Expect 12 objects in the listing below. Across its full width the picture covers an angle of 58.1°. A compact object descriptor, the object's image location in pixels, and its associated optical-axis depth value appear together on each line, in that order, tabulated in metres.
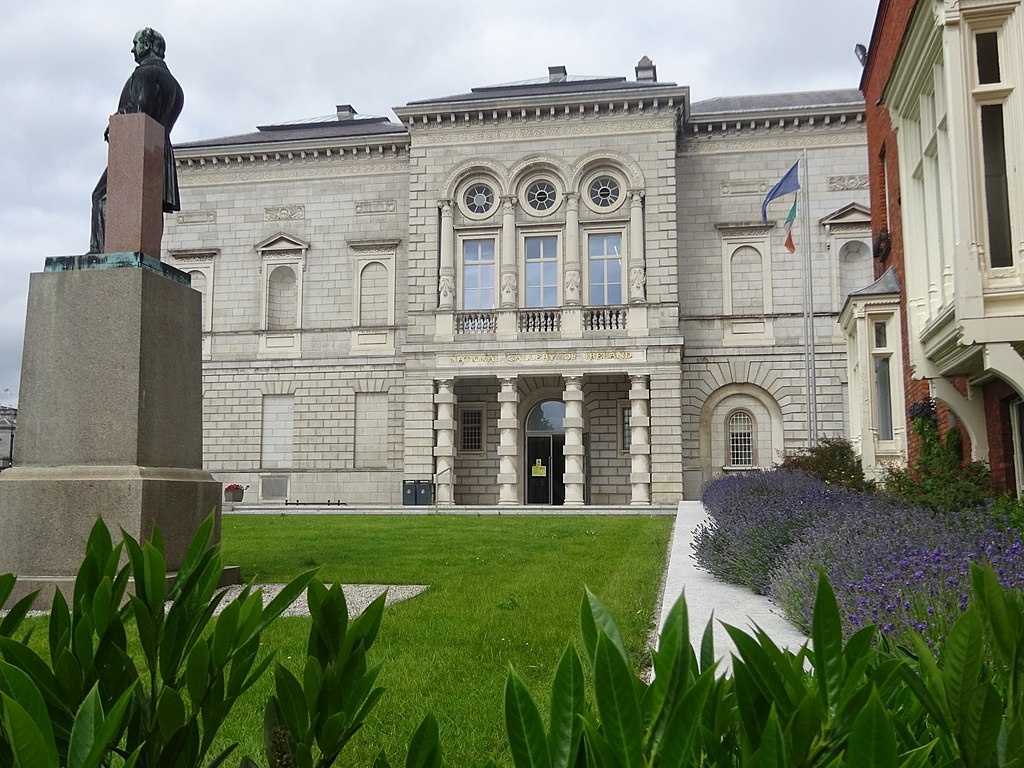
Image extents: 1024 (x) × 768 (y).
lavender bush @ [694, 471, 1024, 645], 4.29
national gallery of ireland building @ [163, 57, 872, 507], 31.09
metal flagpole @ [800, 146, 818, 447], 28.34
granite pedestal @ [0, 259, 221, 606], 8.54
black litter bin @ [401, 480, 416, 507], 31.17
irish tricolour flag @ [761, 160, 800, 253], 28.31
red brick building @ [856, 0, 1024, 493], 8.19
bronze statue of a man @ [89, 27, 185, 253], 9.83
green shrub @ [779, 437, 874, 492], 15.48
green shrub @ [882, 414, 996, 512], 9.30
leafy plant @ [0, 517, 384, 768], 1.35
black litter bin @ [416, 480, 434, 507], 31.05
